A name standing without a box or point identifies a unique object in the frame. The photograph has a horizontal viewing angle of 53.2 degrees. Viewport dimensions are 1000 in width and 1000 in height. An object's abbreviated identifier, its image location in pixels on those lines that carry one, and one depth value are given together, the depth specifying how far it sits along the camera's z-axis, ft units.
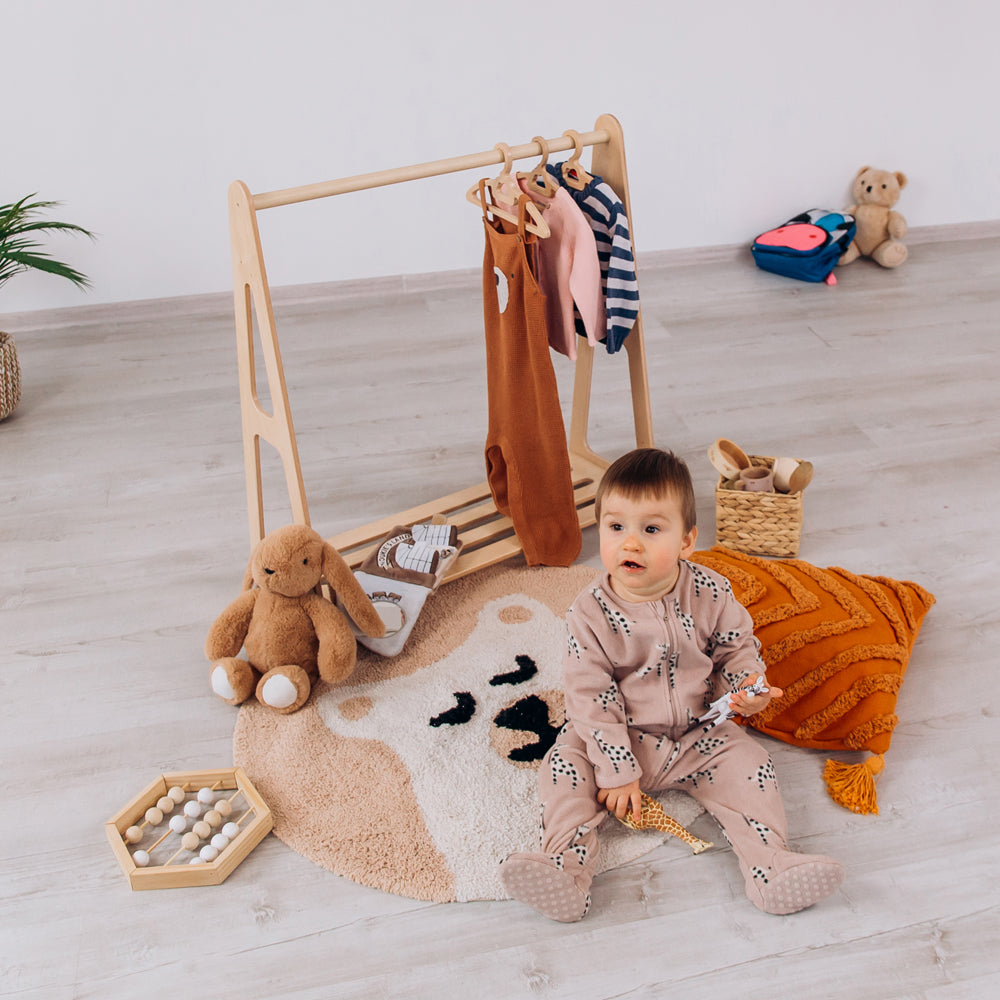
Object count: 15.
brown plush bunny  5.31
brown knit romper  5.80
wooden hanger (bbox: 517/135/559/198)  5.73
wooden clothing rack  5.29
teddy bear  10.52
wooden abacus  4.54
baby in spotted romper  4.30
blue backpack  10.30
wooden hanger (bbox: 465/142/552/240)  5.61
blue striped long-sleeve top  5.89
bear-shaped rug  4.64
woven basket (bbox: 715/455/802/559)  6.28
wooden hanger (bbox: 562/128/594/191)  5.87
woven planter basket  8.16
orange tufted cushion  5.02
